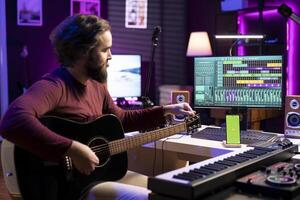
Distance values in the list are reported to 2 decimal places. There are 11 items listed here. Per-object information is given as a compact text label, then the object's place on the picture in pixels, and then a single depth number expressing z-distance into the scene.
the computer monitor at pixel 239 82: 2.42
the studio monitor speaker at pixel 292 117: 2.37
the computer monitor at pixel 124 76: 3.72
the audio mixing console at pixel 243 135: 2.20
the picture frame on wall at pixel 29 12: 4.95
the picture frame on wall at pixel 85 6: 5.11
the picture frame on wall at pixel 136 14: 5.24
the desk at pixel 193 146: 2.10
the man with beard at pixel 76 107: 1.65
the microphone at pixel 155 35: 2.61
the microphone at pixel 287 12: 2.23
